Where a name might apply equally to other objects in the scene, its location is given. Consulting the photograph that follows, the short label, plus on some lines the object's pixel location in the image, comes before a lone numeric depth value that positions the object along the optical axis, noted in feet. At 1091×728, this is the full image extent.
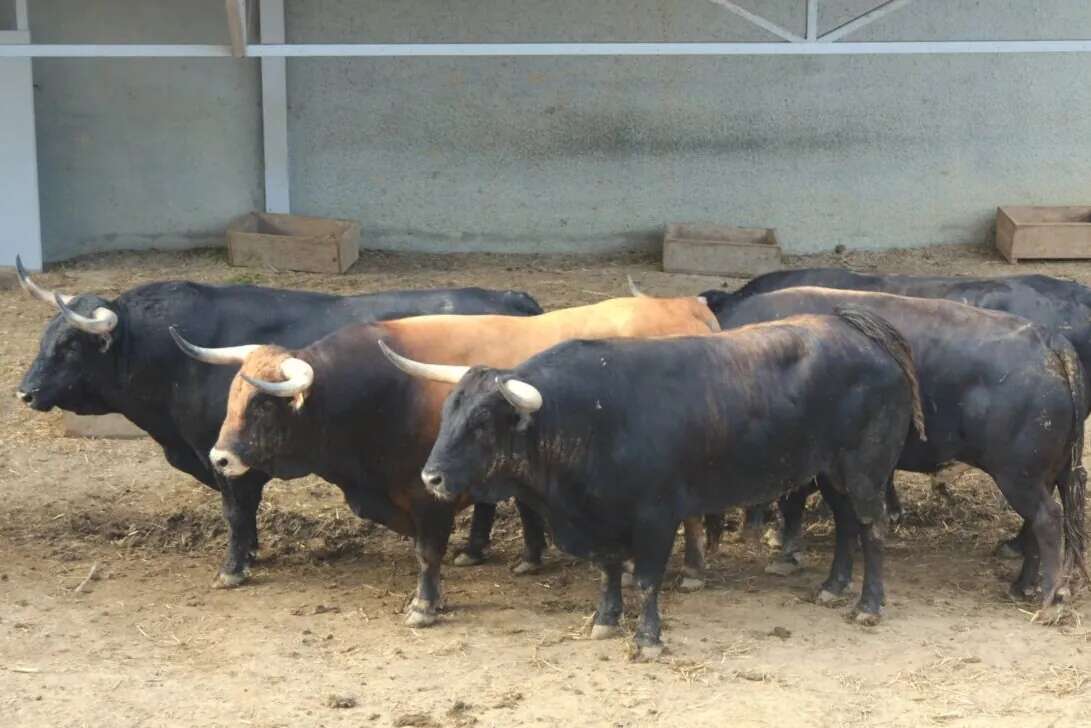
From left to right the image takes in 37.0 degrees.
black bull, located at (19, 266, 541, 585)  26.91
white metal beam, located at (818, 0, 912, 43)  39.04
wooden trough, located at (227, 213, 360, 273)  44.78
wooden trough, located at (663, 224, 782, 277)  45.14
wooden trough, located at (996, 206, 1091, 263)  46.57
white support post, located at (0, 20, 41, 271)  44.60
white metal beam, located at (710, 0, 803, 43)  38.50
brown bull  24.23
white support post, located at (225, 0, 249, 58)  37.63
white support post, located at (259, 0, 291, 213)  46.42
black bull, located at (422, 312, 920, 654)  22.79
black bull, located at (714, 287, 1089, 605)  25.34
